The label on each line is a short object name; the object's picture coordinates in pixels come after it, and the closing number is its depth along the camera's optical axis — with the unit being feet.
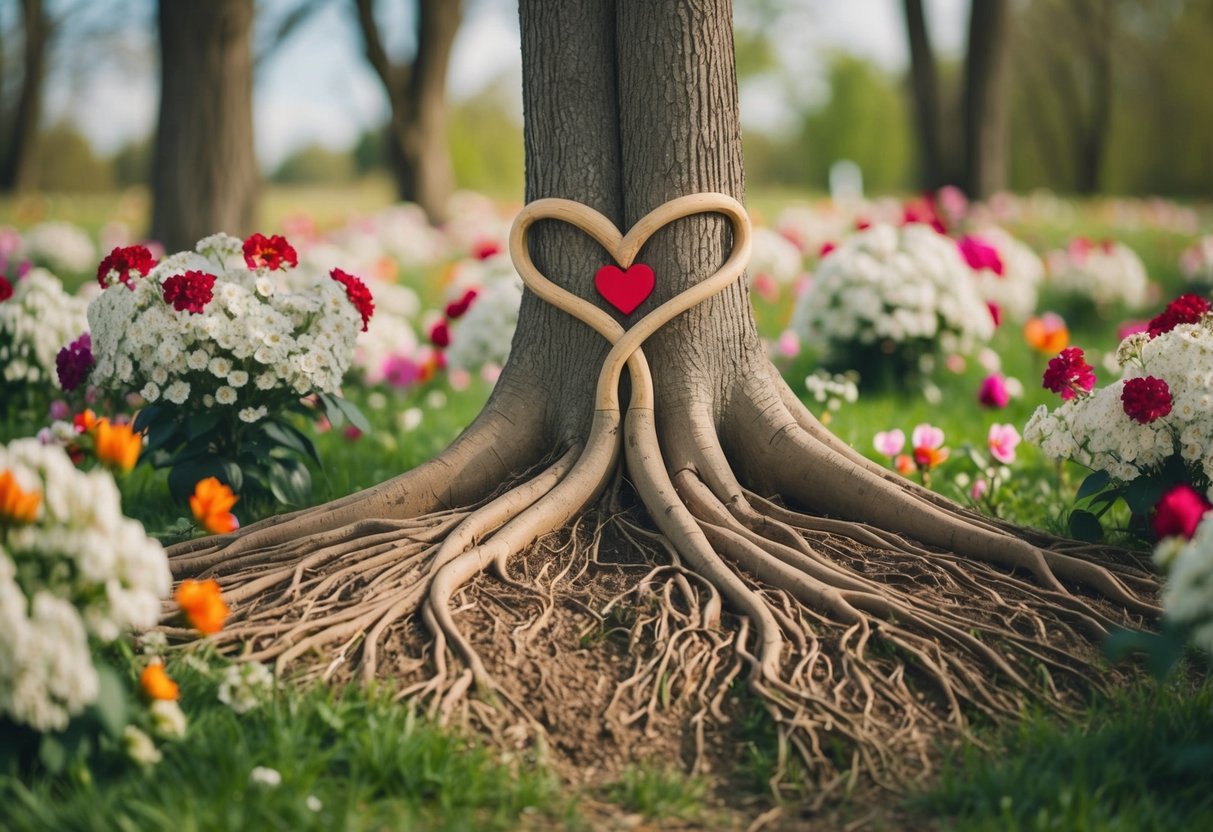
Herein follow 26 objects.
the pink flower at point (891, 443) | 14.58
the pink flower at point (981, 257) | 20.45
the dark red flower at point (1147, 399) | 10.85
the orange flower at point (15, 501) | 7.29
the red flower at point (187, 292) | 12.15
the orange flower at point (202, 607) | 8.01
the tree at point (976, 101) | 41.73
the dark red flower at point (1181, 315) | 12.08
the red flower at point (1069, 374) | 11.89
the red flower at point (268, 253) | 13.23
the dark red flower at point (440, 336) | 18.08
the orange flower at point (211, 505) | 8.85
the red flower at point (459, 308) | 17.66
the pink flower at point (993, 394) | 17.02
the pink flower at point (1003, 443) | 14.52
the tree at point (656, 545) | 9.29
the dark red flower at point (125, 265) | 12.75
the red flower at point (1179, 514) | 8.18
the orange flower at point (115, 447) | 8.32
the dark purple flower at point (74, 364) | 13.50
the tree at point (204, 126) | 27.48
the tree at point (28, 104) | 61.67
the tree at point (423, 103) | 42.83
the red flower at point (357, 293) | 13.37
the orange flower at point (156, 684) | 7.75
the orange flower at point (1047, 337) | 20.10
